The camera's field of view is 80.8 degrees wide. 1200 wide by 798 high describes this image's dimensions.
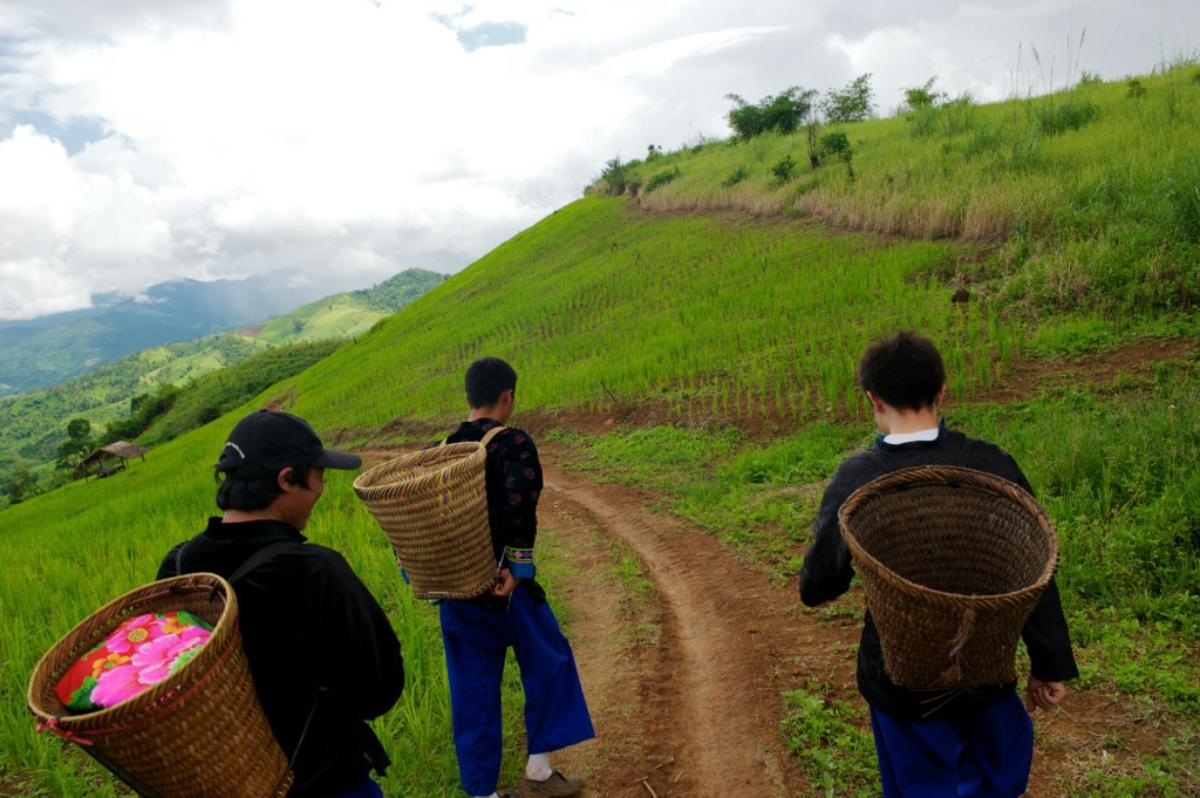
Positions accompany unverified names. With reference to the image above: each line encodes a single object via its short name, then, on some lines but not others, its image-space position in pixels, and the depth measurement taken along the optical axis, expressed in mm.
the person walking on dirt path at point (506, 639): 3127
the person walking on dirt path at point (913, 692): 2010
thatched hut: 32875
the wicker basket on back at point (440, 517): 2777
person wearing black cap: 1926
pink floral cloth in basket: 1583
